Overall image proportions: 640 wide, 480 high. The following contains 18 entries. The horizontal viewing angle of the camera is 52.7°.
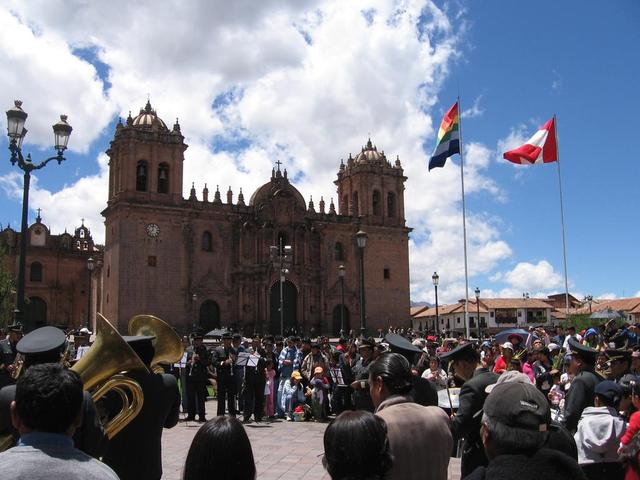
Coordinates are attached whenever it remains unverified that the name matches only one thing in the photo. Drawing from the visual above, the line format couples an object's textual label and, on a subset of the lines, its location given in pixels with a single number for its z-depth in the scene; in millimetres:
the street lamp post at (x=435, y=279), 35378
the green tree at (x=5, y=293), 39719
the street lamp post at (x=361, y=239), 23706
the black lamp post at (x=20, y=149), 13164
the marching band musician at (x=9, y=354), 5122
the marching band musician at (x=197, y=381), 13688
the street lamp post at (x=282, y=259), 30681
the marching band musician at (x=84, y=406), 3629
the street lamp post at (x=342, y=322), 44869
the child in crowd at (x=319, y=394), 14078
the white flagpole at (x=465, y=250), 20131
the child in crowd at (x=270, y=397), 14797
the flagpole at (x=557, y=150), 22188
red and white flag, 21656
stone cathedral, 42125
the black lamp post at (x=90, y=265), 32338
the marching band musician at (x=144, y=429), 4535
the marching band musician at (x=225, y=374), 13891
